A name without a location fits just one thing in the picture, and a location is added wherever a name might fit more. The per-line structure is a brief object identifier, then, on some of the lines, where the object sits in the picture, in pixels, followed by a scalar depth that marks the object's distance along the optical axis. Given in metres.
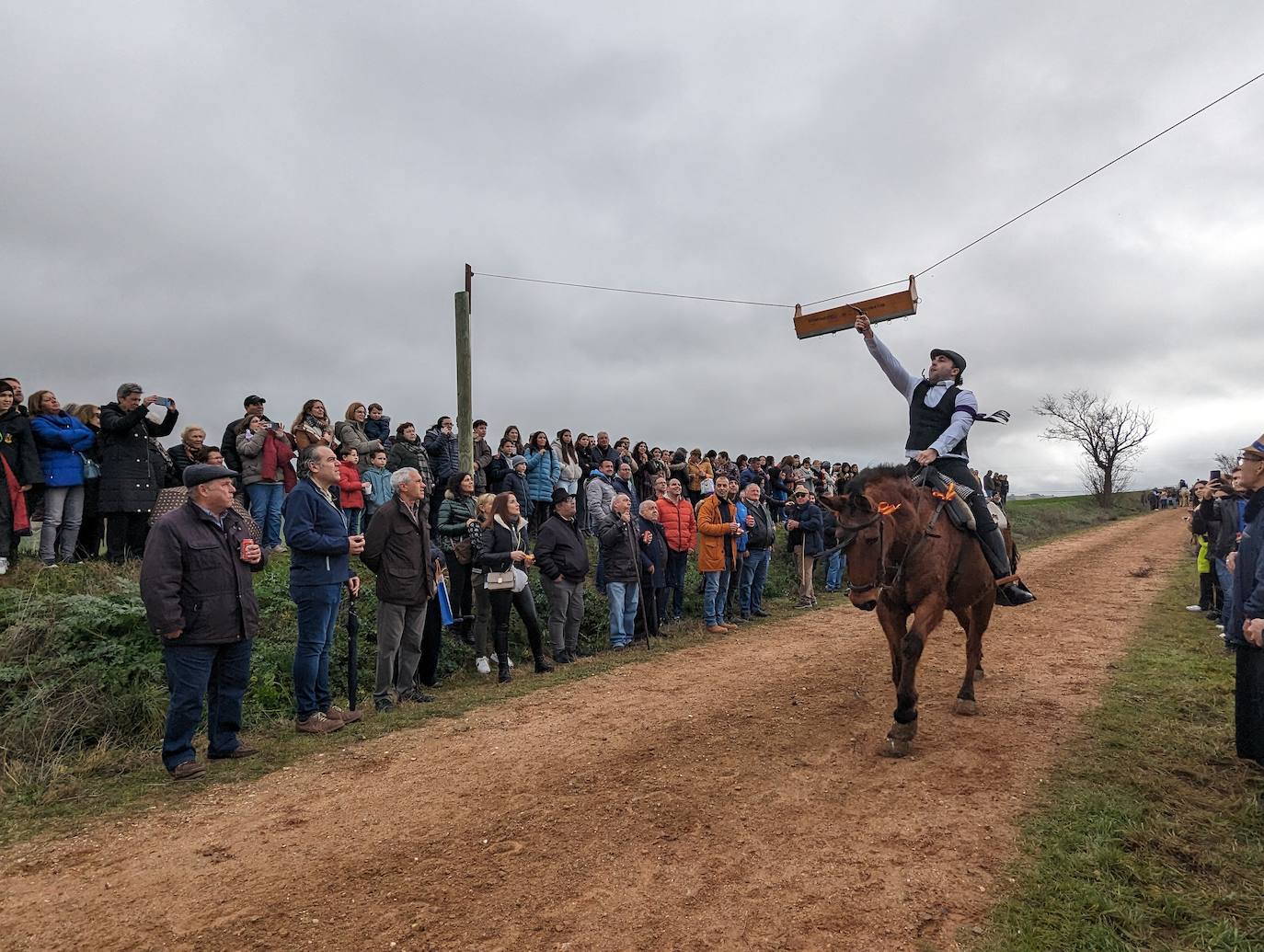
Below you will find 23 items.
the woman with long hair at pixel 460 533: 9.02
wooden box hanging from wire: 9.19
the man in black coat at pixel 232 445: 10.48
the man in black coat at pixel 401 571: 7.35
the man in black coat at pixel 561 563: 9.60
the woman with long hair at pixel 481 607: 9.05
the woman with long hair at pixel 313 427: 10.77
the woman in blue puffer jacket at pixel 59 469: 8.52
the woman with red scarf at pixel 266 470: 10.37
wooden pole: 11.21
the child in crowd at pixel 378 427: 12.79
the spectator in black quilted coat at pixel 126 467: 8.88
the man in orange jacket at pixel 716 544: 11.80
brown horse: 5.43
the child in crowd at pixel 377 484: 11.07
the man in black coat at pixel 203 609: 5.34
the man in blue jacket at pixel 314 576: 6.54
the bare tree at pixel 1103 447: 62.12
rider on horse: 6.40
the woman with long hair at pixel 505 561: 8.65
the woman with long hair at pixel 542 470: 13.83
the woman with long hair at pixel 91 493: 9.09
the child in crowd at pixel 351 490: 10.63
